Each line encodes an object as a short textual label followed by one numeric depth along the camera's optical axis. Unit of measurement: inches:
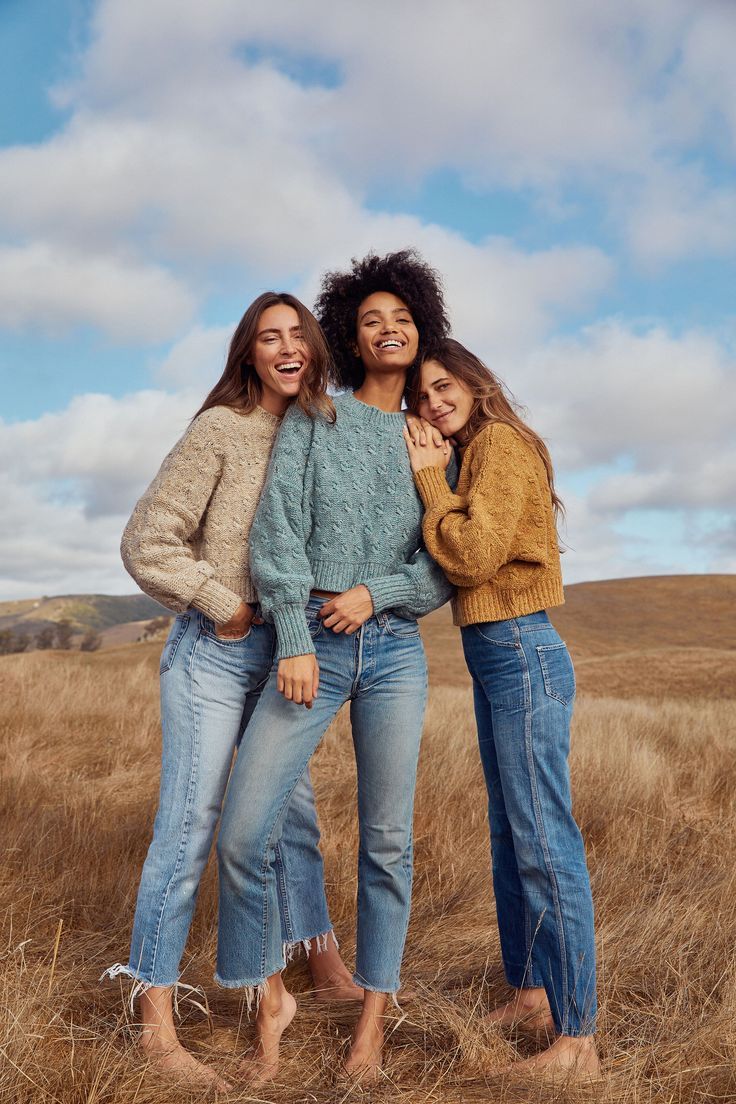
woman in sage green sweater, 108.3
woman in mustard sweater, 113.7
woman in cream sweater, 109.4
